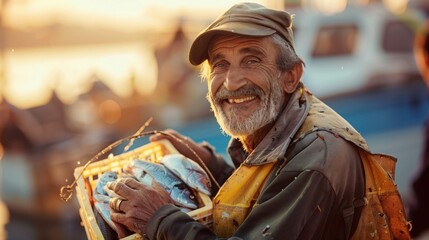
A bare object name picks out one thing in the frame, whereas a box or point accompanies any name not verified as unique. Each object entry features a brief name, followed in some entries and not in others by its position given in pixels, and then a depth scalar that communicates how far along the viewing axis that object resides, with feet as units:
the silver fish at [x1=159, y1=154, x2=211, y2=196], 11.71
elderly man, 9.87
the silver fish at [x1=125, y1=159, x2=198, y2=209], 11.40
